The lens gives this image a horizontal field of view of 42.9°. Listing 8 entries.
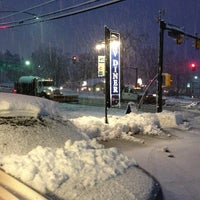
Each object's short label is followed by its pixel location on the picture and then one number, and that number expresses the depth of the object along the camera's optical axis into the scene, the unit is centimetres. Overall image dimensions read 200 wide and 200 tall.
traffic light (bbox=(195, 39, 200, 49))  1783
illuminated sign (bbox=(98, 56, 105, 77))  1203
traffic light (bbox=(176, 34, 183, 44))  1606
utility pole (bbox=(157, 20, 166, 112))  1459
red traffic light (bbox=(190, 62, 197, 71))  2342
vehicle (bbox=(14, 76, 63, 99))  2576
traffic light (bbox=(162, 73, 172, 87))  1502
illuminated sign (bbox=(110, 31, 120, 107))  1138
